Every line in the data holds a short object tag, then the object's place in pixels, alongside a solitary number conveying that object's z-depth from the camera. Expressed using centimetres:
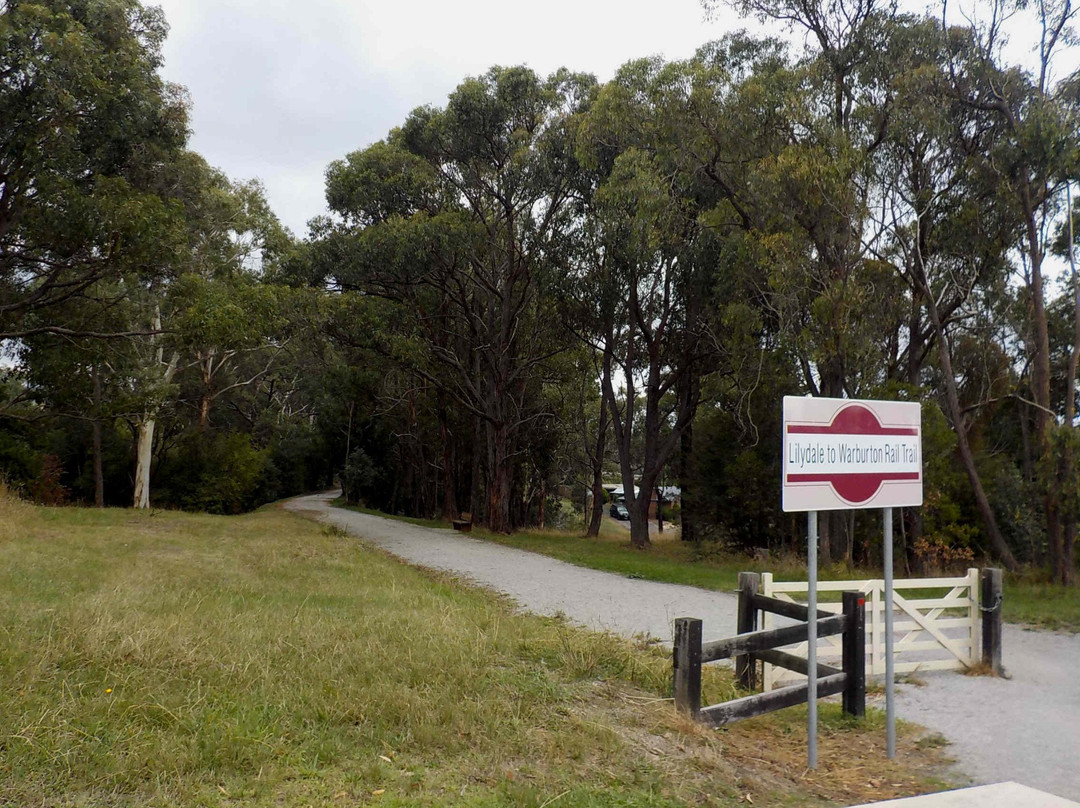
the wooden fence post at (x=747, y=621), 672
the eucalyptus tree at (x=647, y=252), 1786
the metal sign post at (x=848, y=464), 482
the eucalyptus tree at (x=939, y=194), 1588
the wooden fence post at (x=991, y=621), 775
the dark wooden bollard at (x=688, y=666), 543
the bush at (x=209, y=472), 3619
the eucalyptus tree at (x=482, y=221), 2181
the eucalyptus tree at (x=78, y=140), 1485
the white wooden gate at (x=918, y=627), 723
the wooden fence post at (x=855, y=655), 616
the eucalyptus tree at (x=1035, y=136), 1462
